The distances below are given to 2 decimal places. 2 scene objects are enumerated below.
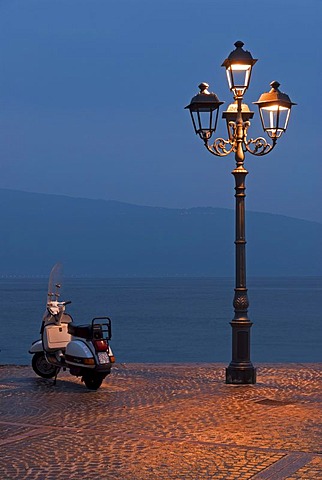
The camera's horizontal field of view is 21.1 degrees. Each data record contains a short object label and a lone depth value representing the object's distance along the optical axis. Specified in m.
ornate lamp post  11.66
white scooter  10.93
